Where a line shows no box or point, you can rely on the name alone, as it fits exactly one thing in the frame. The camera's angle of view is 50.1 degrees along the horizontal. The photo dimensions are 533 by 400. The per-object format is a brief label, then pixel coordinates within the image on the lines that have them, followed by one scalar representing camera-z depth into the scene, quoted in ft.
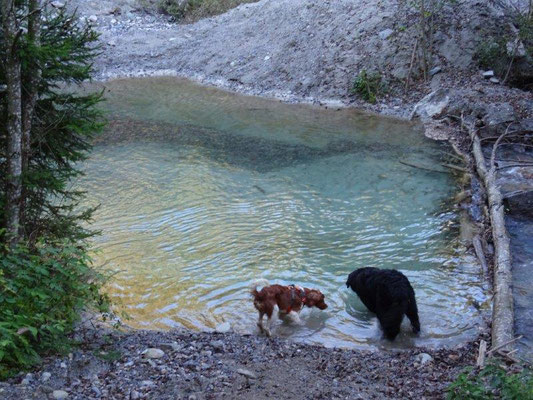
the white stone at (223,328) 26.19
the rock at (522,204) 37.83
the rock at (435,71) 69.92
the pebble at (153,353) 20.88
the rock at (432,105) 62.08
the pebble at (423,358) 22.72
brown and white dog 25.70
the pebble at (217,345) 22.29
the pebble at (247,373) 19.81
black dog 24.93
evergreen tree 19.63
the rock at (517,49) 65.87
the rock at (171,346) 21.88
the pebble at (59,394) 17.24
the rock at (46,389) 17.46
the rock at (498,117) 53.93
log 23.95
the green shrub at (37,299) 18.47
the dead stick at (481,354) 21.57
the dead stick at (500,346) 22.04
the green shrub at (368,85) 69.92
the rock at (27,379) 17.83
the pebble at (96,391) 17.80
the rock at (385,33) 75.20
